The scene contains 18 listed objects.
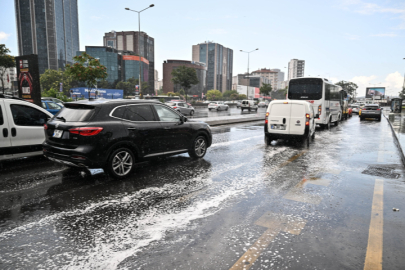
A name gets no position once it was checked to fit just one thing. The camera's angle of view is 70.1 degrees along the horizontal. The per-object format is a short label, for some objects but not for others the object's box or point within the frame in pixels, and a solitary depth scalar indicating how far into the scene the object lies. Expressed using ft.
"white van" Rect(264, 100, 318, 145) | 35.40
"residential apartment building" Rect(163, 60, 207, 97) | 622.83
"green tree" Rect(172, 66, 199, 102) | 191.72
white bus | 58.08
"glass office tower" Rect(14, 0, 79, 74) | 459.73
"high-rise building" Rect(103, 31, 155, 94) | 606.14
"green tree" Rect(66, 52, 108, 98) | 111.86
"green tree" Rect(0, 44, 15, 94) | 140.47
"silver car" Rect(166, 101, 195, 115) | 100.37
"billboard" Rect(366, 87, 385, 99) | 330.34
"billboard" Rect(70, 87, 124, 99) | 190.41
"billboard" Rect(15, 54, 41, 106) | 36.83
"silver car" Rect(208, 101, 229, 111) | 149.07
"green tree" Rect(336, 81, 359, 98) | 402.72
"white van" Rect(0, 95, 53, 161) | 21.56
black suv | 17.84
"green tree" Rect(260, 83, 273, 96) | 300.81
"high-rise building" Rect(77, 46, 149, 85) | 423.23
